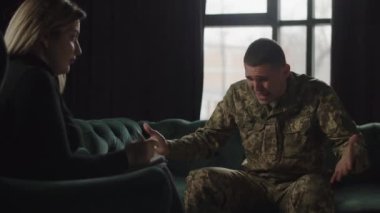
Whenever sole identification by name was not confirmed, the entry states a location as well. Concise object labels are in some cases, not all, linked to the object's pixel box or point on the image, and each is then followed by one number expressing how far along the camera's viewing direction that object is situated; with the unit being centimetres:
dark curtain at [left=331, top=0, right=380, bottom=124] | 302
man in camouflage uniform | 196
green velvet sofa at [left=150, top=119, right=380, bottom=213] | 211
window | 327
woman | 114
